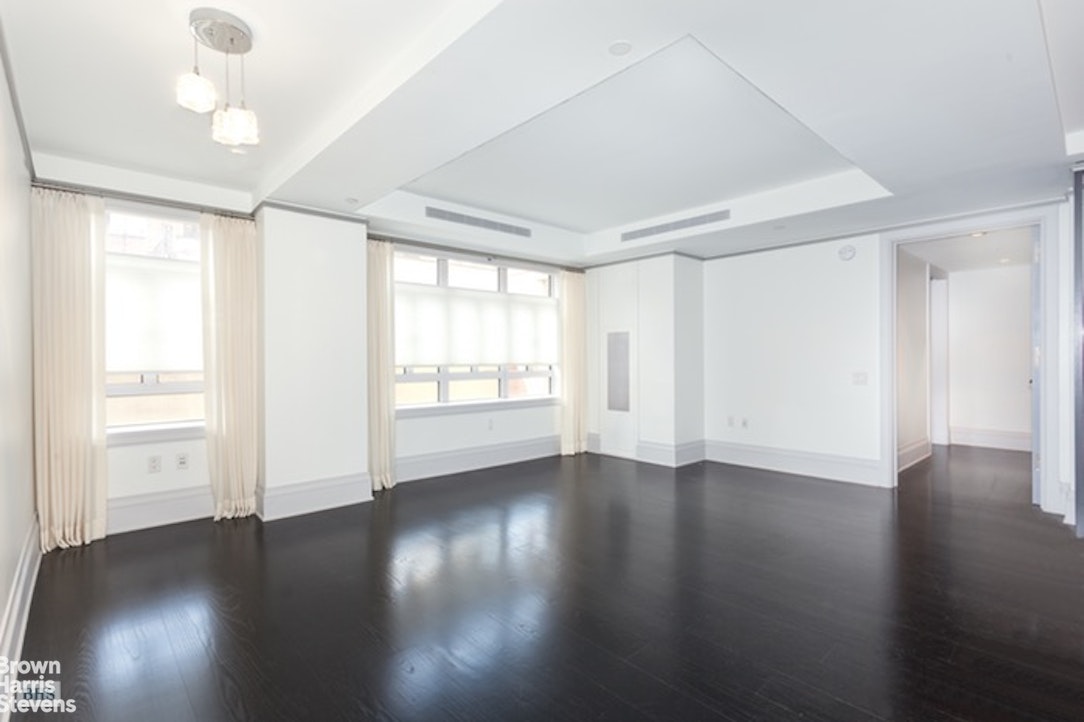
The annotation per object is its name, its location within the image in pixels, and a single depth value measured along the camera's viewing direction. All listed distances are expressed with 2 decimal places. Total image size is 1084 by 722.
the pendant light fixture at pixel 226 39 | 2.28
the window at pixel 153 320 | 4.15
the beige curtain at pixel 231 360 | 4.39
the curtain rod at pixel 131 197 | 3.77
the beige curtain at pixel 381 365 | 5.32
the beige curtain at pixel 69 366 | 3.69
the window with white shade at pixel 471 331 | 5.83
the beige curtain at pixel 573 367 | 7.15
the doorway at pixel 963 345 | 6.23
